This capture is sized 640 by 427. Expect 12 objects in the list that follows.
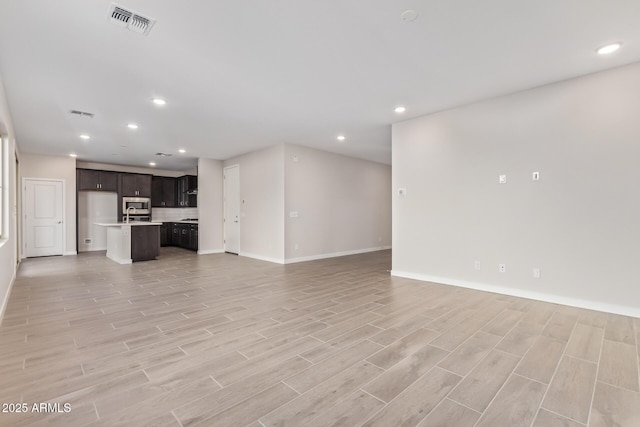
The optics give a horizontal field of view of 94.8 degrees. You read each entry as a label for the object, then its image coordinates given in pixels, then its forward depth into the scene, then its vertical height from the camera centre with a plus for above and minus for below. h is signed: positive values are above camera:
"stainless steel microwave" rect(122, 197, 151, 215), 9.10 +0.19
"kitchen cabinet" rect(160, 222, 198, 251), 8.68 -0.77
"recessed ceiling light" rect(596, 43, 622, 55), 2.84 +1.60
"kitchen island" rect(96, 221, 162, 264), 6.75 -0.72
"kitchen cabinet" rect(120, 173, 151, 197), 9.07 +0.83
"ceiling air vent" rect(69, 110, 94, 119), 4.54 +1.54
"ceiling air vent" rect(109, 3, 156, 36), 2.30 +1.57
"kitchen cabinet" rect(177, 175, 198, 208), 9.57 +0.67
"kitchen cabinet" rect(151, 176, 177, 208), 9.91 +0.66
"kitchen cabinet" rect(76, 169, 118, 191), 8.45 +0.92
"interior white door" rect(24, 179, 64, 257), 7.62 -0.17
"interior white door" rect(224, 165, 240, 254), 8.20 +0.05
